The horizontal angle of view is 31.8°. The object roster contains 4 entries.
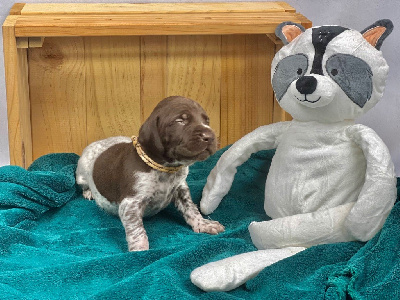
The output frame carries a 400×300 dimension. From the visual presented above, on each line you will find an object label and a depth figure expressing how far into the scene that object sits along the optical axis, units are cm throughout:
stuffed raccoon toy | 200
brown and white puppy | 212
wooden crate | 289
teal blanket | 182
